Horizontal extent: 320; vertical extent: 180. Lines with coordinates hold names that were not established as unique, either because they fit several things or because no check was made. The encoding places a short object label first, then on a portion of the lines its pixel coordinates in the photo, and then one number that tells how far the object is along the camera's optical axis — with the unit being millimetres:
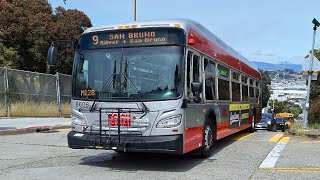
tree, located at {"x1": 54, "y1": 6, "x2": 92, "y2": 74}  31052
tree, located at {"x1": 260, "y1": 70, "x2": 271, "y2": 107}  79719
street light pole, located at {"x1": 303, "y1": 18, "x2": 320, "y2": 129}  17923
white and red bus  8281
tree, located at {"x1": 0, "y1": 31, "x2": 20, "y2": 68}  25938
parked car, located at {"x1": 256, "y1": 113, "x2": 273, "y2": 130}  29859
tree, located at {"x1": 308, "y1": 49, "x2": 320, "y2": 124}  36934
